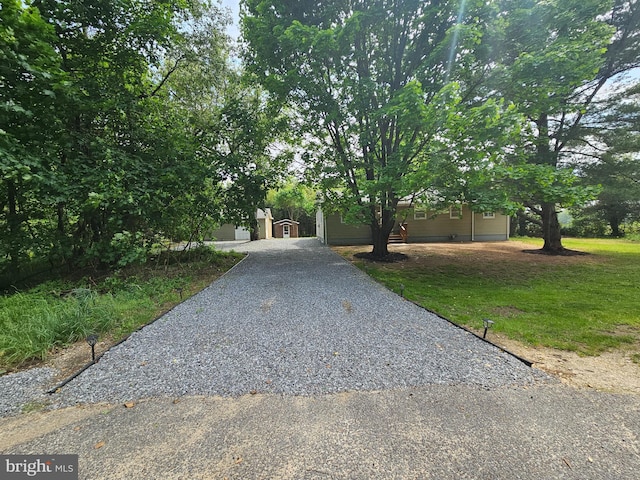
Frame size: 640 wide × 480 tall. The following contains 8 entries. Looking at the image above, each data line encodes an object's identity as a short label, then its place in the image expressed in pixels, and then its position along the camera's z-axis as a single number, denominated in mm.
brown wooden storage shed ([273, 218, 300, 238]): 32312
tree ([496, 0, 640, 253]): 6145
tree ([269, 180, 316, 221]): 31188
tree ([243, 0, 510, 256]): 6207
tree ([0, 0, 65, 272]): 4199
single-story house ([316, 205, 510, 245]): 15617
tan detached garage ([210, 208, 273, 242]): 22422
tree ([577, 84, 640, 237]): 8492
